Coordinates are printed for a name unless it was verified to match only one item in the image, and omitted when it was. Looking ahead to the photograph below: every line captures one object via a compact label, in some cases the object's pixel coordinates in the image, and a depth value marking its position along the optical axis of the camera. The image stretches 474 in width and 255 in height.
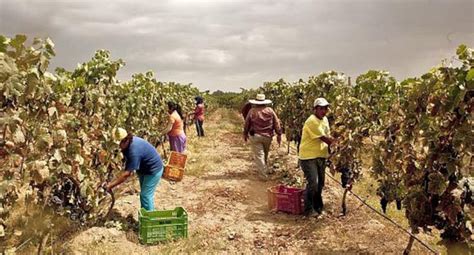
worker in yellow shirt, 6.49
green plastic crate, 5.70
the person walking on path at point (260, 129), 9.32
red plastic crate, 7.07
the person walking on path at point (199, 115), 16.27
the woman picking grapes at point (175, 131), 9.73
